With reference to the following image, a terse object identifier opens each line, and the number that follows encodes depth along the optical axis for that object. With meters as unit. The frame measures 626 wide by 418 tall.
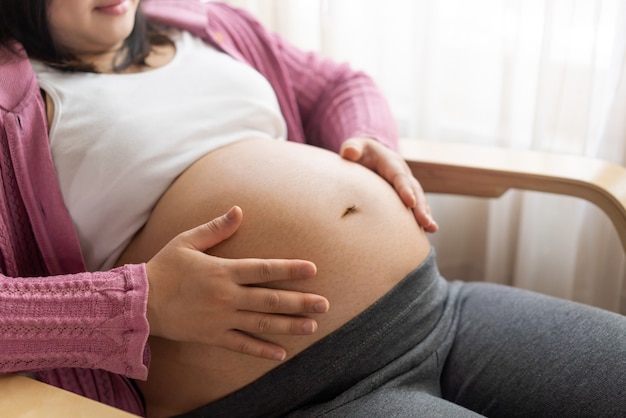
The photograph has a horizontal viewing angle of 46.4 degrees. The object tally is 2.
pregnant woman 1.02
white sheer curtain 1.44
